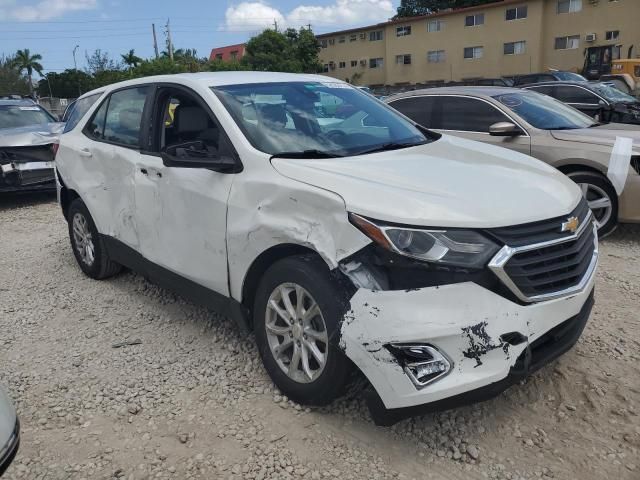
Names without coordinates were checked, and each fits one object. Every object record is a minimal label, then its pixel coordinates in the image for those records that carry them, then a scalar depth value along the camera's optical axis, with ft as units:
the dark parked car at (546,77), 65.31
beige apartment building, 125.18
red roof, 268.21
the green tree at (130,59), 223.12
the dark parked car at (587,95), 35.65
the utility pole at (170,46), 178.13
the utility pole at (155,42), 192.48
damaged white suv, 7.63
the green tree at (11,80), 193.26
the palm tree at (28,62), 254.31
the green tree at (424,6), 174.61
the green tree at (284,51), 171.22
